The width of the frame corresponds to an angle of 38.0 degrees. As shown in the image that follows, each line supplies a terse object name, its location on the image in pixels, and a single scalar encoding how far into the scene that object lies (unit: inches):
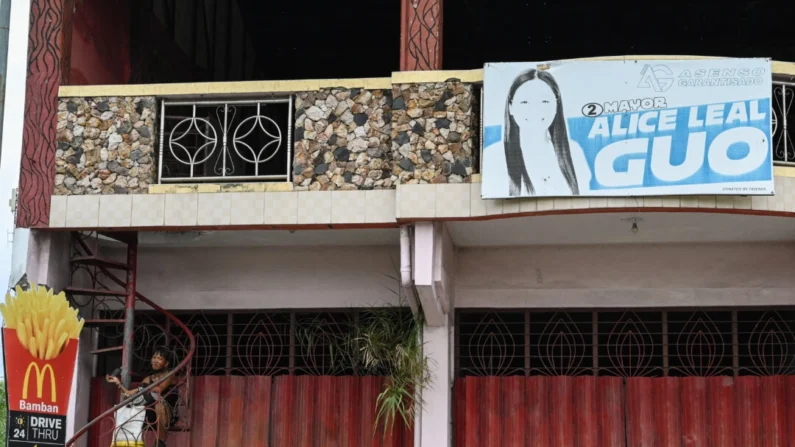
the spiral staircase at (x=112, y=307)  436.1
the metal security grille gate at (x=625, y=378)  432.1
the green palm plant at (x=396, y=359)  425.4
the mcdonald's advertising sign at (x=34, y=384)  411.8
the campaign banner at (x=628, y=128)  374.0
